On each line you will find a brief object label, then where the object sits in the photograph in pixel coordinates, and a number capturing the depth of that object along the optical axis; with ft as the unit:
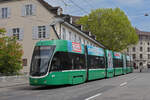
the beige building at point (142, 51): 366.02
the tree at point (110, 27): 161.48
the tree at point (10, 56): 68.74
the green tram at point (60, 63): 48.05
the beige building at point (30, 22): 103.24
